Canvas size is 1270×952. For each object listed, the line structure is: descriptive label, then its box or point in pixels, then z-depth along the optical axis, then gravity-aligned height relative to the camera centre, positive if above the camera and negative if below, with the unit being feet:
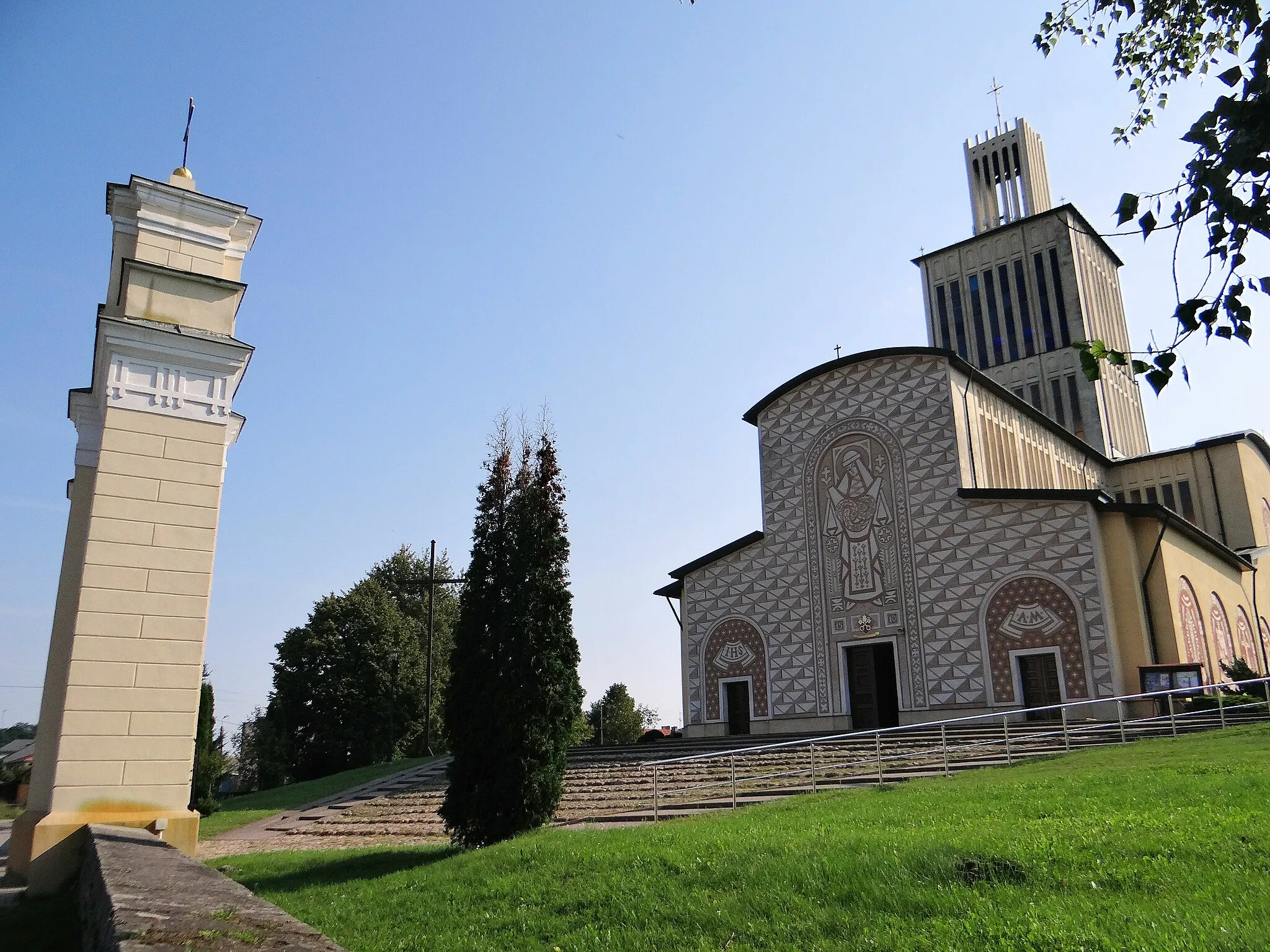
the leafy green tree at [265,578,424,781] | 132.05 +4.81
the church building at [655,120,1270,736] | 71.31 +11.86
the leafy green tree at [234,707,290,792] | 122.93 -3.97
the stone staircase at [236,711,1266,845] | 47.09 -3.76
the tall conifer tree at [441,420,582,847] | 36.50 +2.15
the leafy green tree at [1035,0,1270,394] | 11.02 +6.19
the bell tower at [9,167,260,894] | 24.90 +5.76
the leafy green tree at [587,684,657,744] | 167.73 -0.46
